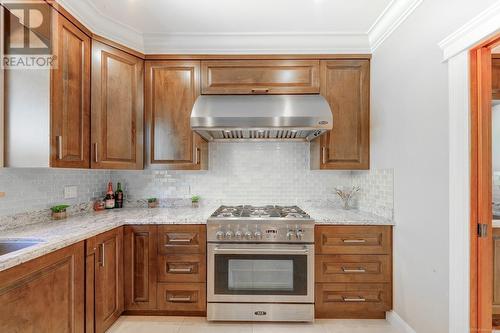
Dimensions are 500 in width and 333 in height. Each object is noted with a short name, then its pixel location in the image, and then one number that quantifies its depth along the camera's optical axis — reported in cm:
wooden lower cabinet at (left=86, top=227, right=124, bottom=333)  183
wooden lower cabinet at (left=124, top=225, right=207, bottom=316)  224
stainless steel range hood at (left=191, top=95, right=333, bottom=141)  228
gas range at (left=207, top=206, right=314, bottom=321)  220
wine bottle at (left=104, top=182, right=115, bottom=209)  277
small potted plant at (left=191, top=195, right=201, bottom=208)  289
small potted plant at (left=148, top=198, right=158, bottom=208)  288
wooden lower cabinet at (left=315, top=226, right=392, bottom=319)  223
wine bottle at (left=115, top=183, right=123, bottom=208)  287
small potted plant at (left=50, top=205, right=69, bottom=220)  217
